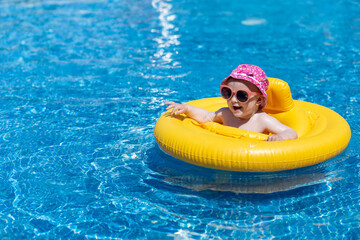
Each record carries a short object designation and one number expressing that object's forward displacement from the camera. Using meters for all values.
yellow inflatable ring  3.93
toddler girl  4.34
